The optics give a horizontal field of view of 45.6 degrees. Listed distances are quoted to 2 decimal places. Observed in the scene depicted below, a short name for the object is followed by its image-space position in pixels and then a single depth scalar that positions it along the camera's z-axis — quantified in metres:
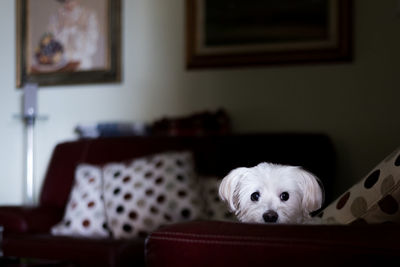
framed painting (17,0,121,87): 2.79
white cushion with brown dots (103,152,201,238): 1.96
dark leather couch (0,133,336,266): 1.74
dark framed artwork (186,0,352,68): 2.41
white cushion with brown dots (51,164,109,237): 2.00
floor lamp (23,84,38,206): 2.75
